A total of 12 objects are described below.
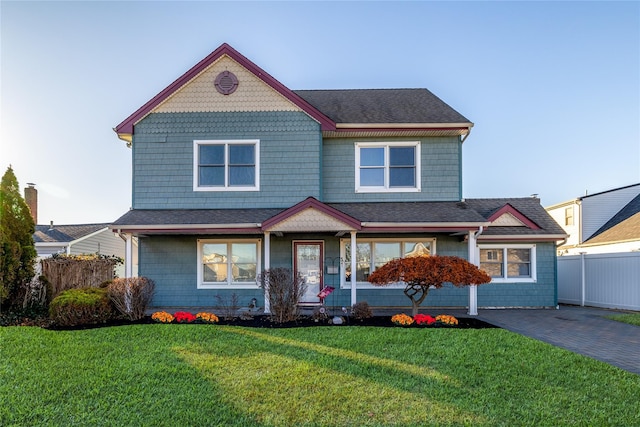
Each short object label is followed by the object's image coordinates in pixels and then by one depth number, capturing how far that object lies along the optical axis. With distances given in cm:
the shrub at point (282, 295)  920
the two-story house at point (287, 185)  1184
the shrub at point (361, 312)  968
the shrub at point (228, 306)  980
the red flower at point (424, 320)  892
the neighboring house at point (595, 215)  1711
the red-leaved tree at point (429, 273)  902
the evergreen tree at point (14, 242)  964
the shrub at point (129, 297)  936
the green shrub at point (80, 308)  868
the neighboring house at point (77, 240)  2111
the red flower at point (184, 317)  912
